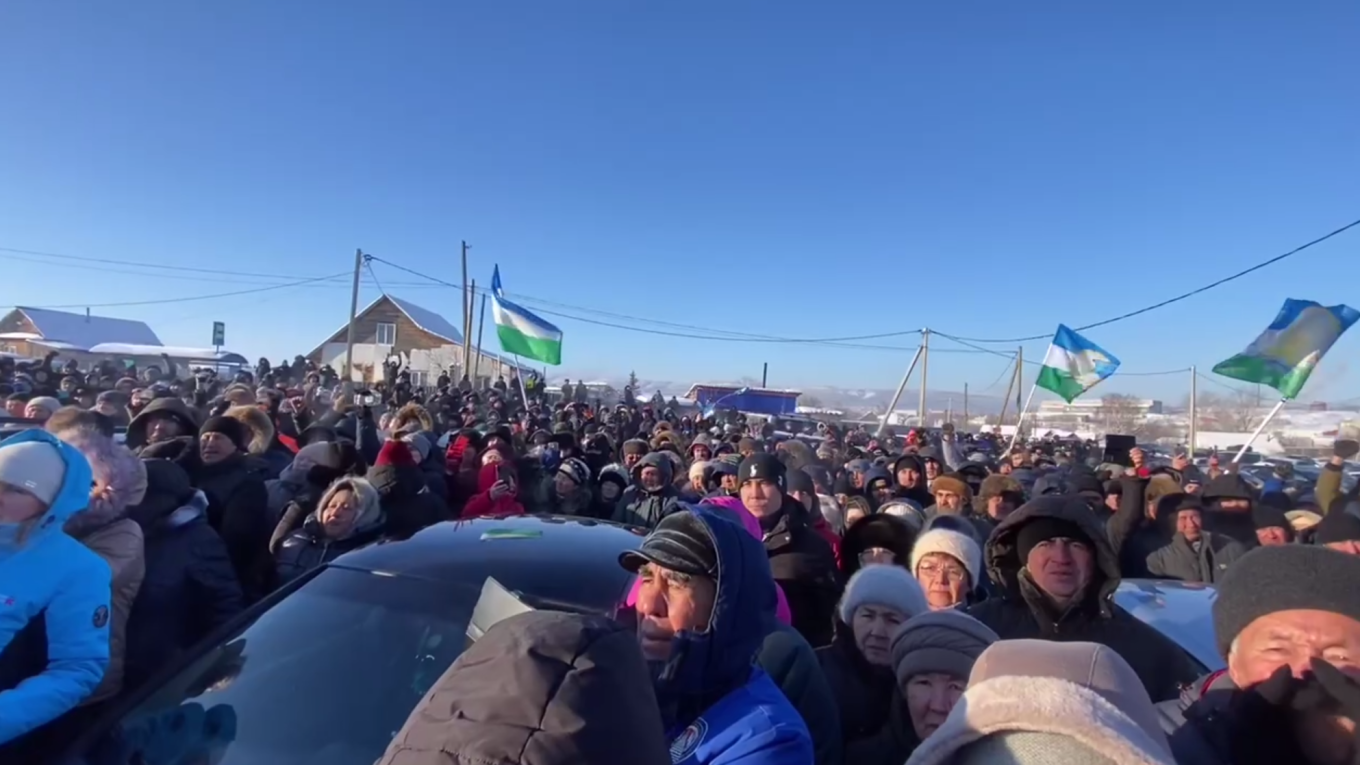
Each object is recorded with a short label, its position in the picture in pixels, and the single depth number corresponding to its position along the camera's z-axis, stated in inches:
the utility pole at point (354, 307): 937.5
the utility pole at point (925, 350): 1274.6
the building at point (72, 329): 1803.6
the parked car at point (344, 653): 81.8
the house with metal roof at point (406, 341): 1365.7
